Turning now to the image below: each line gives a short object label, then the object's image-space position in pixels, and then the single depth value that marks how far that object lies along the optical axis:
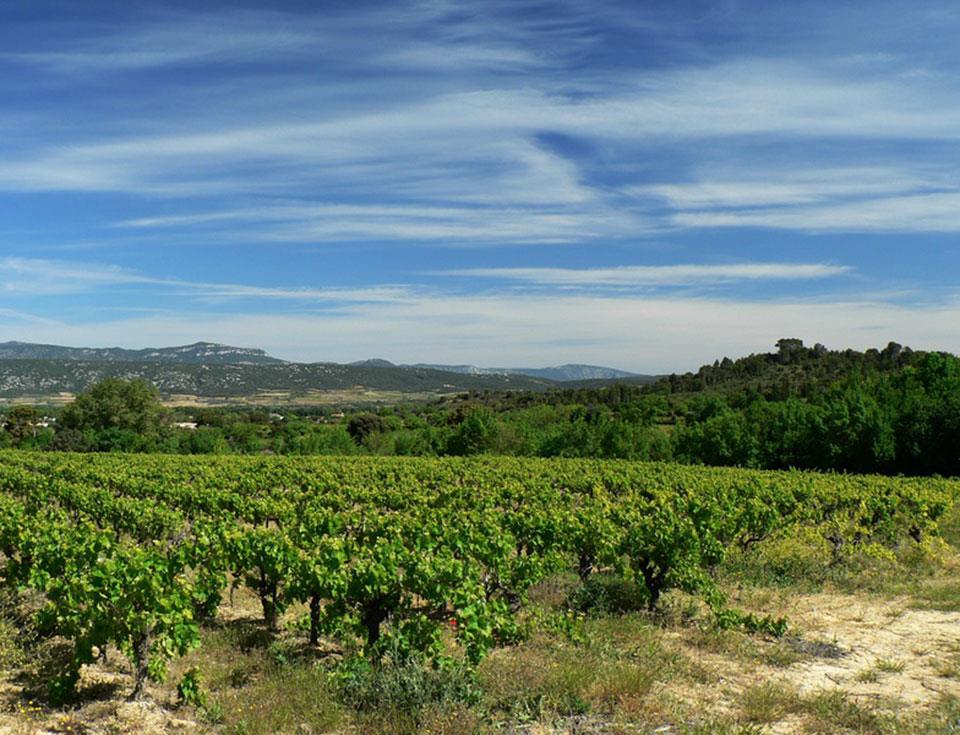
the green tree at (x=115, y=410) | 73.12
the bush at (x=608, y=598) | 11.46
